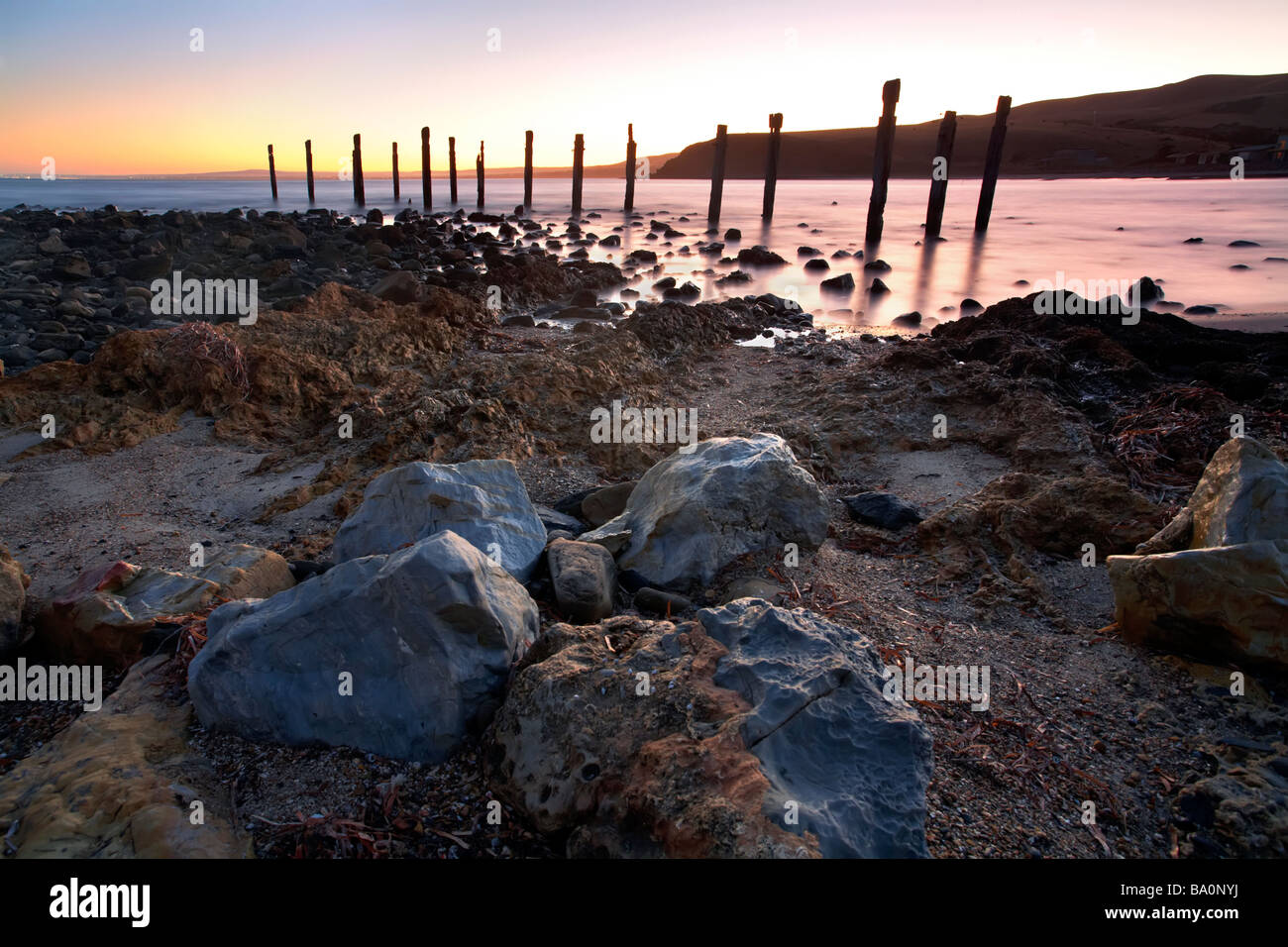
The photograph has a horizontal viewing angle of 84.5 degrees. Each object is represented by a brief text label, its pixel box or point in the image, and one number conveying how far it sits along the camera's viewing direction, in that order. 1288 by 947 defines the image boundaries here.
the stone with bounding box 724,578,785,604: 3.76
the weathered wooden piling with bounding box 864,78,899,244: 21.00
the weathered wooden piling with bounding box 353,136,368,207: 41.59
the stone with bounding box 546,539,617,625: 3.49
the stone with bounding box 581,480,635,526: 5.00
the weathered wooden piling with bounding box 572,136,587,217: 34.22
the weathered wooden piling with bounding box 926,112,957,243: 19.75
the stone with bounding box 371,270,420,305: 11.12
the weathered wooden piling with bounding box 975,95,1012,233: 22.34
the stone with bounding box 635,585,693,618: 3.64
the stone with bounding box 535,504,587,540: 4.73
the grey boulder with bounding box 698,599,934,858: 2.06
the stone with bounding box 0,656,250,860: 2.09
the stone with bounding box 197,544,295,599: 3.68
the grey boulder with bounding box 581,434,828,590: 3.94
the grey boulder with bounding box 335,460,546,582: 3.91
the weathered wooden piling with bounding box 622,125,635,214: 33.97
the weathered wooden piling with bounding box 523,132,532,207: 37.09
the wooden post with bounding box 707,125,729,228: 28.78
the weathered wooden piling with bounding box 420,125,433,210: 37.19
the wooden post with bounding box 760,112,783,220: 26.22
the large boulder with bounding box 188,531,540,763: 2.57
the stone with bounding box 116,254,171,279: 16.66
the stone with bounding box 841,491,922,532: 4.93
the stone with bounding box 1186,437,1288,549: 3.32
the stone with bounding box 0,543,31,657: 3.38
